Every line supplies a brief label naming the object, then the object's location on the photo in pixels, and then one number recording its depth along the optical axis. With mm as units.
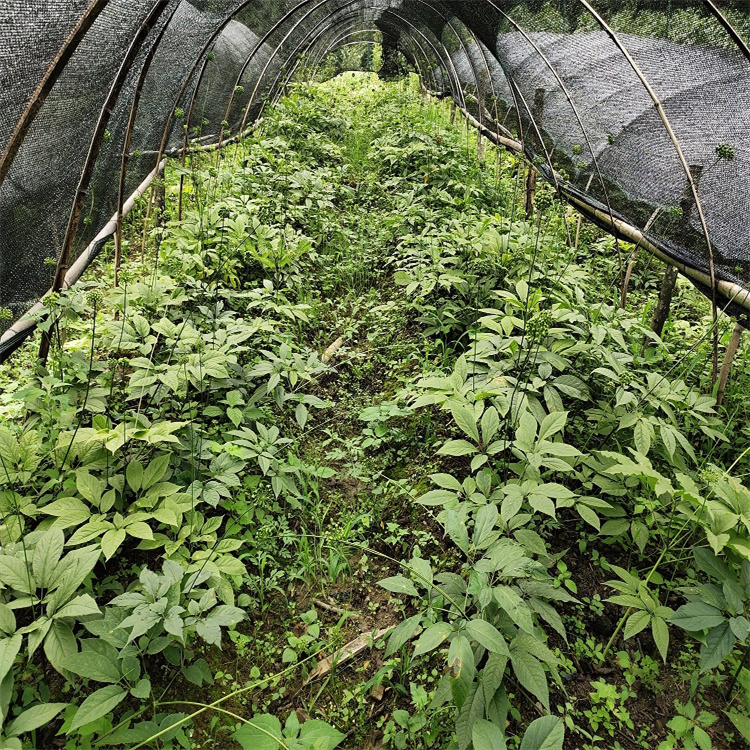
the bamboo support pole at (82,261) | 2107
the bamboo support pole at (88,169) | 2043
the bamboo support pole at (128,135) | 2744
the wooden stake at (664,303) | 2715
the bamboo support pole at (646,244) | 2348
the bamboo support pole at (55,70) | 1604
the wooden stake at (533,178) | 4365
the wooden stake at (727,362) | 2266
